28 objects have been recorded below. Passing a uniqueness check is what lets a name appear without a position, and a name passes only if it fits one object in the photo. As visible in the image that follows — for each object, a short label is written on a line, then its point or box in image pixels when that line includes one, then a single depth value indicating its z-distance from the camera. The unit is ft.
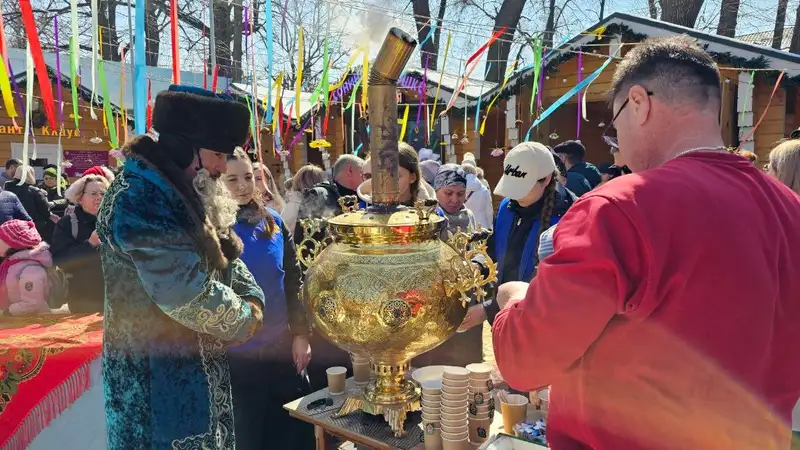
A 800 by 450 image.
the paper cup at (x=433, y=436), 5.07
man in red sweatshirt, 3.05
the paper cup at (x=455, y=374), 5.09
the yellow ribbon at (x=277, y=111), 21.10
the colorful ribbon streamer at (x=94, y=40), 10.82
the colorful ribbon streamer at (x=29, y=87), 9.29
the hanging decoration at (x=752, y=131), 21.24
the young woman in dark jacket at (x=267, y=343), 7.57
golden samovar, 4.70
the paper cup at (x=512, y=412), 5.22
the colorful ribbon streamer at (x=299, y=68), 18.75
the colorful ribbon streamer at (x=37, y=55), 8.76
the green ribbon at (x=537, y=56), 23.72
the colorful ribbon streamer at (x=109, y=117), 12.61
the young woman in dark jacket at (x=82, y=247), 10.02
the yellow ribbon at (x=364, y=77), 18.91
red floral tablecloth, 7.79
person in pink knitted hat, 9.36
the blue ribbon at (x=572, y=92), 19.94
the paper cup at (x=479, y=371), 5.29
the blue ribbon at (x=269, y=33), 15.26
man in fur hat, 4.84
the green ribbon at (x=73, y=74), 12.06
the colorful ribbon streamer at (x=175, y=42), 10.77
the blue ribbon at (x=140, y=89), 9.19
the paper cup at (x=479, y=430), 5.18
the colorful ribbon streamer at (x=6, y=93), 9.02
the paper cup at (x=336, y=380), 6.30
